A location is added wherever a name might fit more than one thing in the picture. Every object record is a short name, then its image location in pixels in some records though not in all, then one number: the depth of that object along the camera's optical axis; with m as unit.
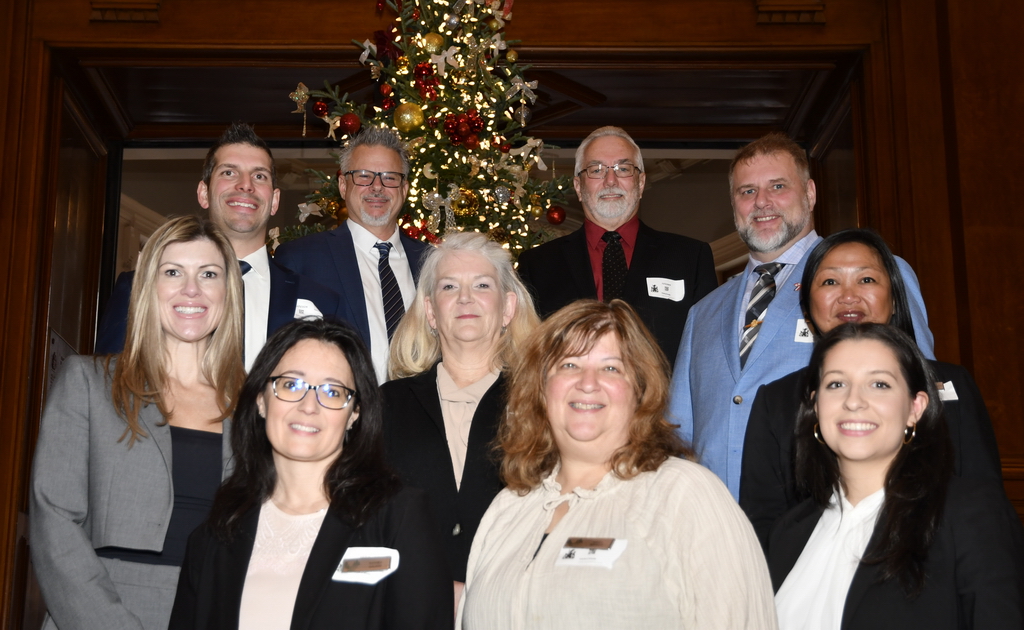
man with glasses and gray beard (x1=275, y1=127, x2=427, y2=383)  4.36
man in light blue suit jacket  3.47
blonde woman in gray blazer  2.59
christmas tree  5.85
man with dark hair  3.78
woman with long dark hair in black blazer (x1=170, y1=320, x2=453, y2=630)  2.36
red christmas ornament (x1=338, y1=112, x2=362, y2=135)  6.00
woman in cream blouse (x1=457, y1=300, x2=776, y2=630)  2.21
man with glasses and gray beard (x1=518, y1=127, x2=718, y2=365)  4.25
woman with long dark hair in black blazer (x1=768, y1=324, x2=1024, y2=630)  2.23
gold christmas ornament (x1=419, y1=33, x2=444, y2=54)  5.91
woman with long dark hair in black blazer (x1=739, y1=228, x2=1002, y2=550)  2.85
